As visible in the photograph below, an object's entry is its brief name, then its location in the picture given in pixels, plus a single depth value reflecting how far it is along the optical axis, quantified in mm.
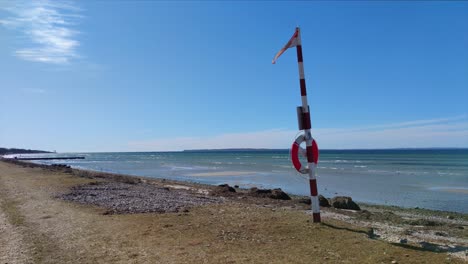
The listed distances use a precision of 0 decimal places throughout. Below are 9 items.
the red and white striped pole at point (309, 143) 8586
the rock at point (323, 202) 16172
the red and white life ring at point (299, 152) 8734
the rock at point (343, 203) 16062
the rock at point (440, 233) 10216
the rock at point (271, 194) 18172
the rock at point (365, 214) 13298
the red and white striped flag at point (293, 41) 8787
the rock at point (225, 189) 21344
